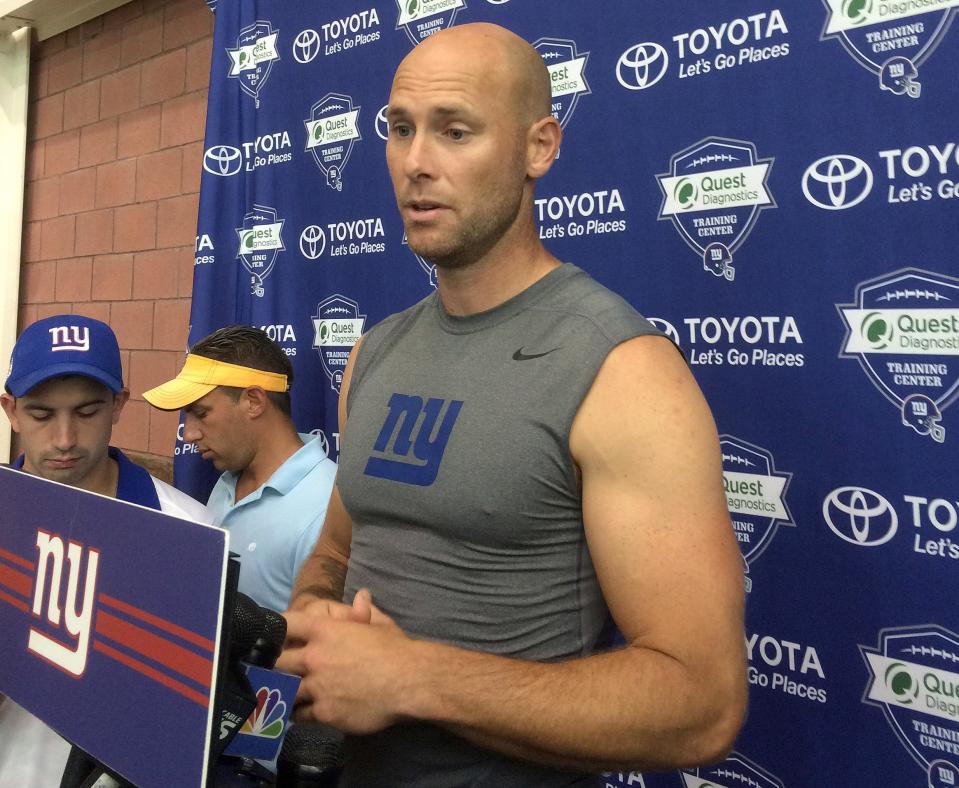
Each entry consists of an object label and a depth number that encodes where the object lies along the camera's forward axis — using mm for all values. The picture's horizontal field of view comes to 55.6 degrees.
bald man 823
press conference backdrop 1305
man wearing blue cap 1676
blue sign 594
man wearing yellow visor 2002
